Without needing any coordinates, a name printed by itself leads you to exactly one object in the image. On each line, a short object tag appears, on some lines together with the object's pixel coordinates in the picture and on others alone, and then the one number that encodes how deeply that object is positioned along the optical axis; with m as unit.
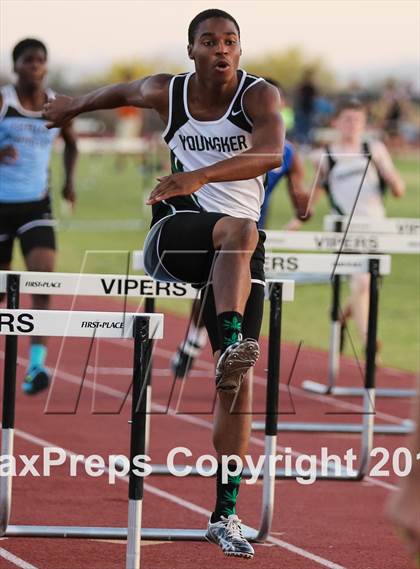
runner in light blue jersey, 18.08
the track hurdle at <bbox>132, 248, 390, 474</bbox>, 13.27
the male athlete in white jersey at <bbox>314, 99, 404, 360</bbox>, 21.66
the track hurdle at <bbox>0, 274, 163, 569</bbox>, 10.09
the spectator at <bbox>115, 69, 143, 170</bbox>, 63.67
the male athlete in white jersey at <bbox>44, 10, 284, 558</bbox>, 10.17
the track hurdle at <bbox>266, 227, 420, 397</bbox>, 15.52
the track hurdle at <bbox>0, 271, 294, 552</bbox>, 11.56
